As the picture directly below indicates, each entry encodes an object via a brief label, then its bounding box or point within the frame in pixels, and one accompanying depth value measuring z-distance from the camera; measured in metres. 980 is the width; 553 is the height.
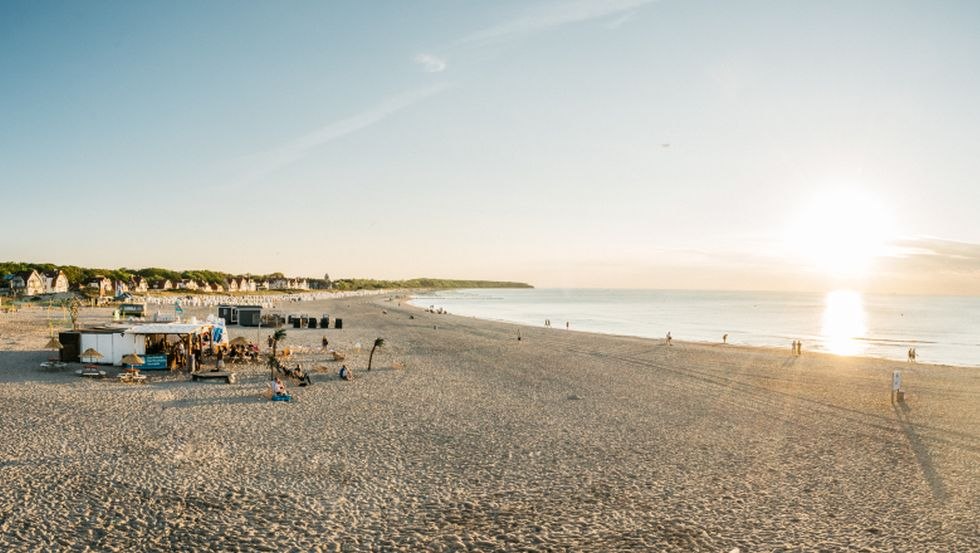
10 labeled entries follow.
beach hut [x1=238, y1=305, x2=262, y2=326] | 44.22
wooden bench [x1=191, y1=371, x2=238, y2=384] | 20.52
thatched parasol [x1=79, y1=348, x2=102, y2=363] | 21.98
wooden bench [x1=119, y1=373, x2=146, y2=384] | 20.38
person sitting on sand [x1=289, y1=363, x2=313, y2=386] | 20.50
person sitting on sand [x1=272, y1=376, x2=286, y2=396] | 18.00
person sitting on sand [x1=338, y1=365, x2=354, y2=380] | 21.83
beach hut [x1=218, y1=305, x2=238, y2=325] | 46.11
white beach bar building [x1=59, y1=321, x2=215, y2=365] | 22.80
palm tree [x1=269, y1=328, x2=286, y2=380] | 20.19
